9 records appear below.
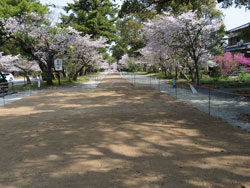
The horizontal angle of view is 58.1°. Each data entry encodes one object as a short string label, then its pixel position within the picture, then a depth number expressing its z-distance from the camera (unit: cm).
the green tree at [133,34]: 2956
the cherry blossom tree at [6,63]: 2212
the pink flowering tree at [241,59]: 2062
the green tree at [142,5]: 1333
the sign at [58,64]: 2110
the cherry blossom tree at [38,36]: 2139
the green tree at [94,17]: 3359
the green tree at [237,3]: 1144
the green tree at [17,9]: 2167
